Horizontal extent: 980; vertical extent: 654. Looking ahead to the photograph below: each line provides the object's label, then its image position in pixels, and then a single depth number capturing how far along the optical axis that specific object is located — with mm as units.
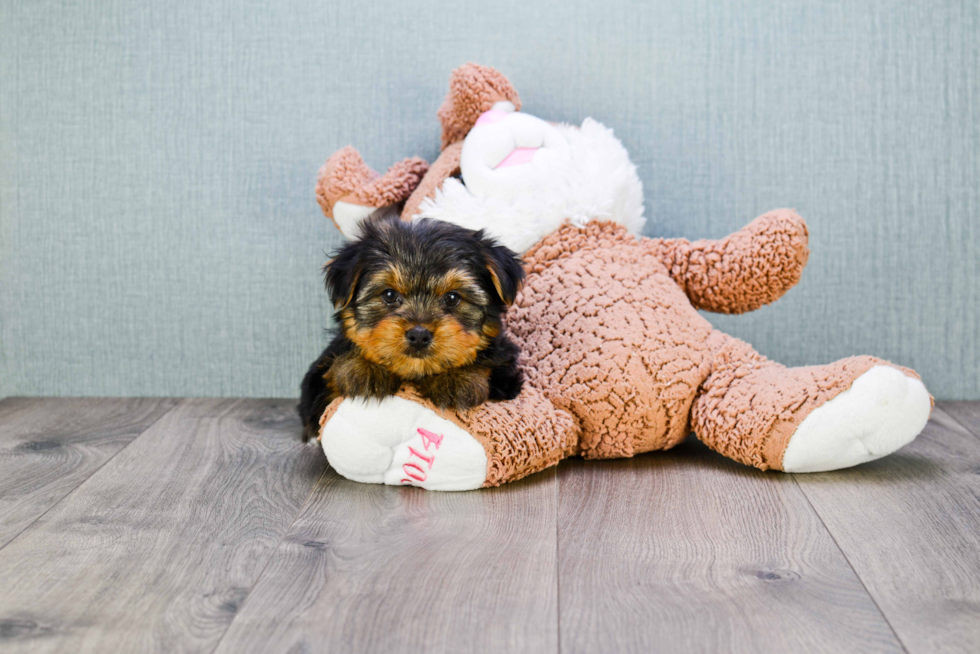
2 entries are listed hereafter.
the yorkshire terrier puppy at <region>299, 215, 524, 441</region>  677
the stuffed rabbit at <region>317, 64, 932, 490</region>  718
